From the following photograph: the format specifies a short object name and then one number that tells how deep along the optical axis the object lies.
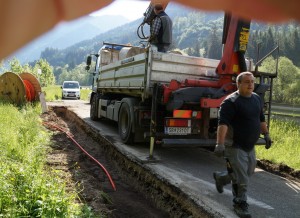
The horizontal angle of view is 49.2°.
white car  25.84
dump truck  5.68
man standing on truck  5.05
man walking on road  3.92
